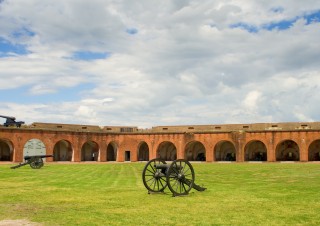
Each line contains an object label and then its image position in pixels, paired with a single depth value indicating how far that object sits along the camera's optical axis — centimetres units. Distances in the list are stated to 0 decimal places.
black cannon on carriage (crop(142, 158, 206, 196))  1083
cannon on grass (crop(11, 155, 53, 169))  2478
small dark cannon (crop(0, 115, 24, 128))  3544
